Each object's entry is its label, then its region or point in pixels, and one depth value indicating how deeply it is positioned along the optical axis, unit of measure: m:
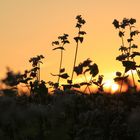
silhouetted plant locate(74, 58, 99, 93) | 6.49
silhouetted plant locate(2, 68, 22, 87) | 5.60
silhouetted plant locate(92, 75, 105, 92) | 9.36
